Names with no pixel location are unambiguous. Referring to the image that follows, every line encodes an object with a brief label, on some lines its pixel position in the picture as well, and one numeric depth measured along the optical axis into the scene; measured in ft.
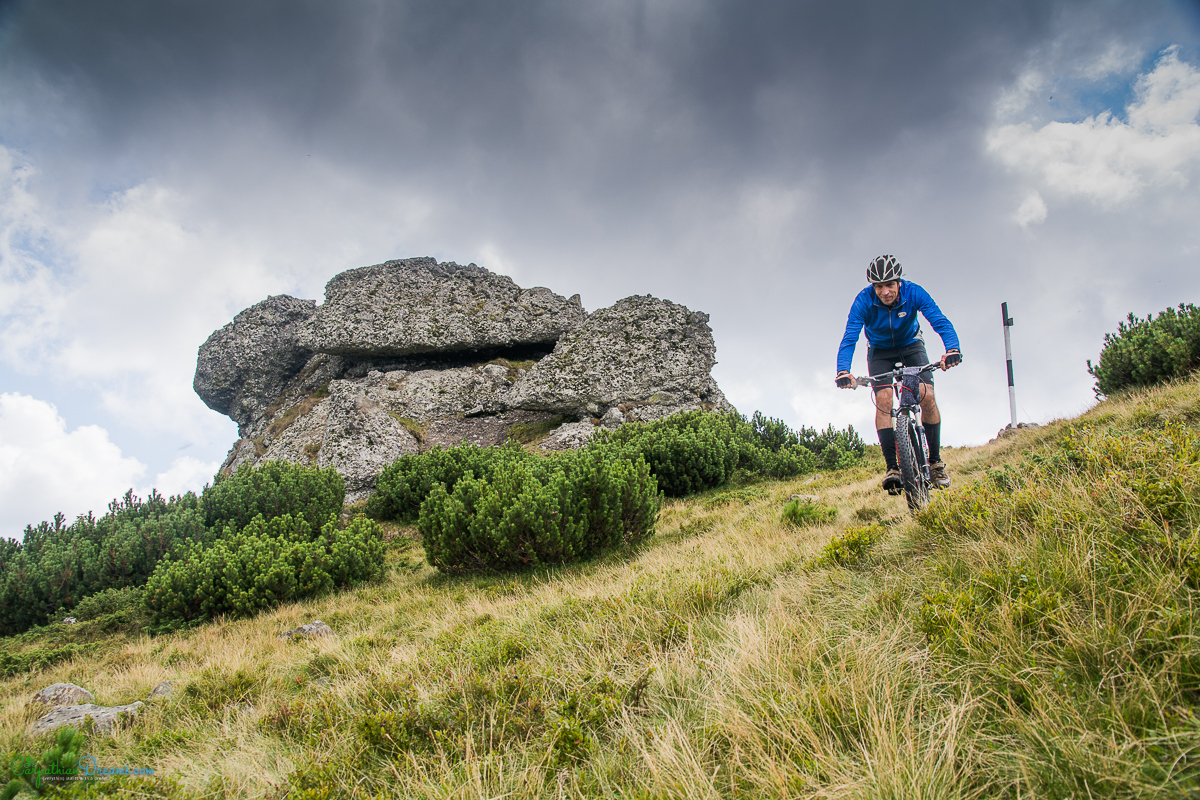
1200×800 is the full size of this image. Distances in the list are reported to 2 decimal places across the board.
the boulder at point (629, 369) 59.47
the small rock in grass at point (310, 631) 17.37
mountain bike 16.10
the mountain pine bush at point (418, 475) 37.91
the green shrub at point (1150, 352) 28.73
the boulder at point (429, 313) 69.77
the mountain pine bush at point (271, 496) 33.14
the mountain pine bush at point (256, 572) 21.88
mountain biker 16.46
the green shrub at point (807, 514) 19.21
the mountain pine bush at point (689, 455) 37.27
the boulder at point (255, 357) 80.59
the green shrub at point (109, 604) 23.07
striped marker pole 39.86
